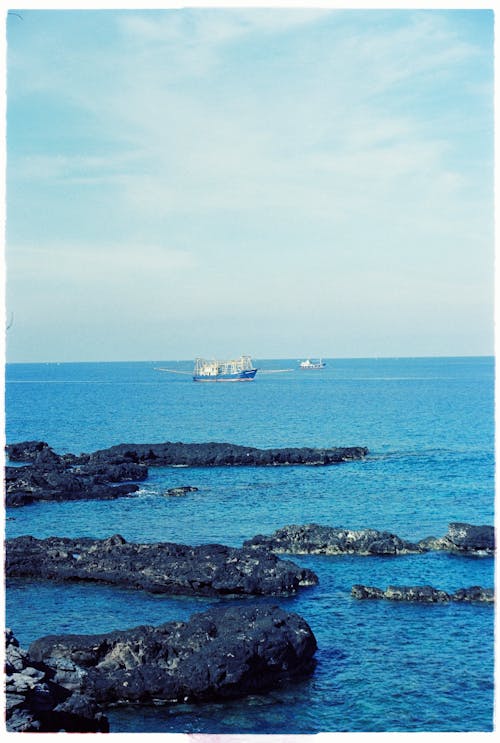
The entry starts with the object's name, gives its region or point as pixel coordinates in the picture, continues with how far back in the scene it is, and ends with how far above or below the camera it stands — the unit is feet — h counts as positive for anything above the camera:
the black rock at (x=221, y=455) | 214.69 -24.56
